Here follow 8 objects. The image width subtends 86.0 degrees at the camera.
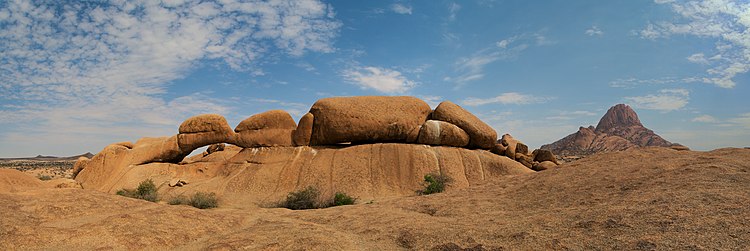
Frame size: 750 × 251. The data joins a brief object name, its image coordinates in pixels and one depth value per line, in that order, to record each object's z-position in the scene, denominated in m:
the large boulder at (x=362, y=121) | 22.42
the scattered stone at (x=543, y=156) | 25.09
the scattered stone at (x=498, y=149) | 24.41
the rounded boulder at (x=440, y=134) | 22.47
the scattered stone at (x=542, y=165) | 22.89
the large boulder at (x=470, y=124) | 23.34
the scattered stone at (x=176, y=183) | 21.95
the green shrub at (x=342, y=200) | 17.97
